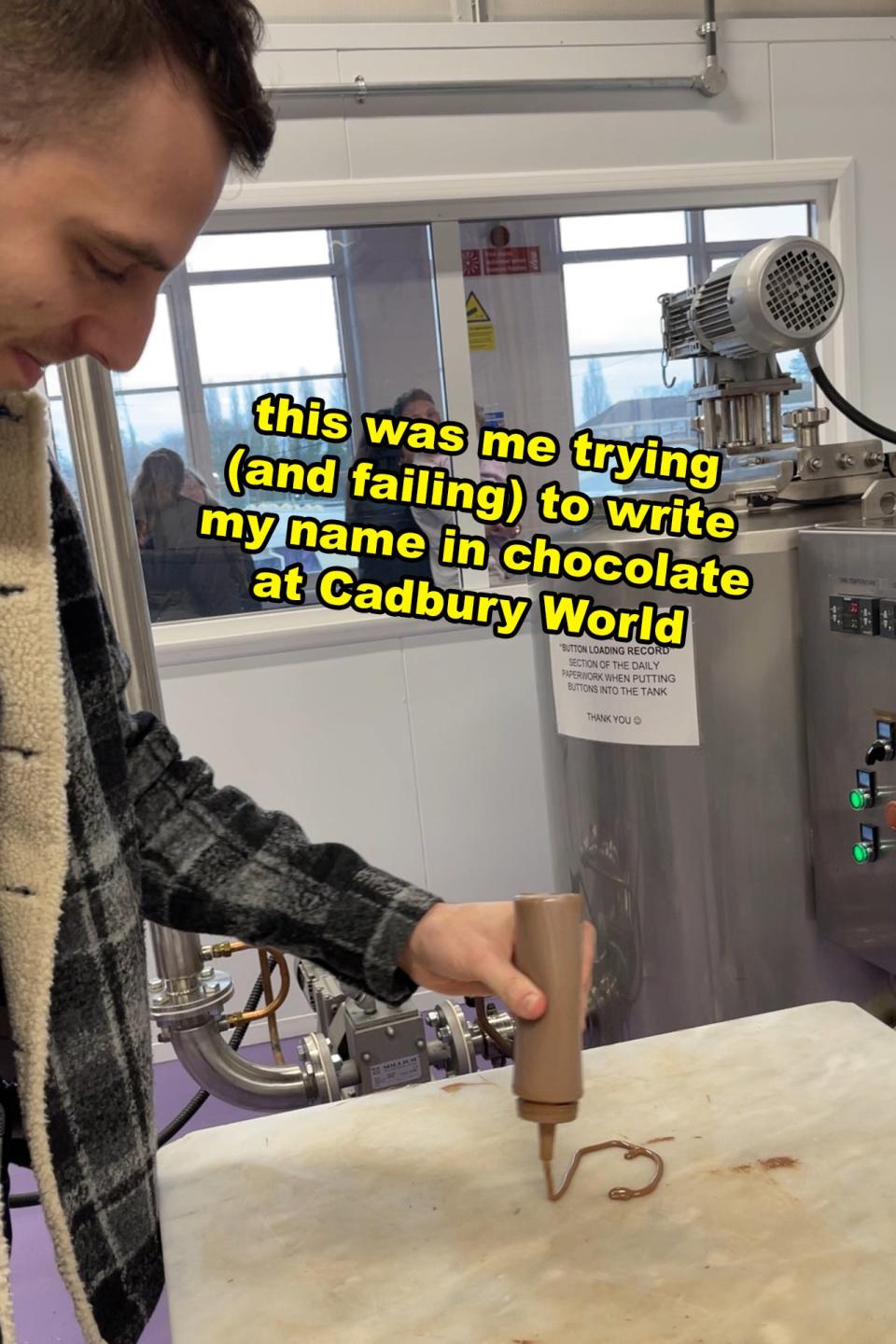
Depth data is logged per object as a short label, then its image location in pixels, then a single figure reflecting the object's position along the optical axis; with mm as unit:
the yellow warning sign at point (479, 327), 2781
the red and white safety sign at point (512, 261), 2775
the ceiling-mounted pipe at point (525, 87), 2471
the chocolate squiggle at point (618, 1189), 855
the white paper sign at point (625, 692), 1655
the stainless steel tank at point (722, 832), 1635
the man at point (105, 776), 542
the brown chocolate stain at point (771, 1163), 868
